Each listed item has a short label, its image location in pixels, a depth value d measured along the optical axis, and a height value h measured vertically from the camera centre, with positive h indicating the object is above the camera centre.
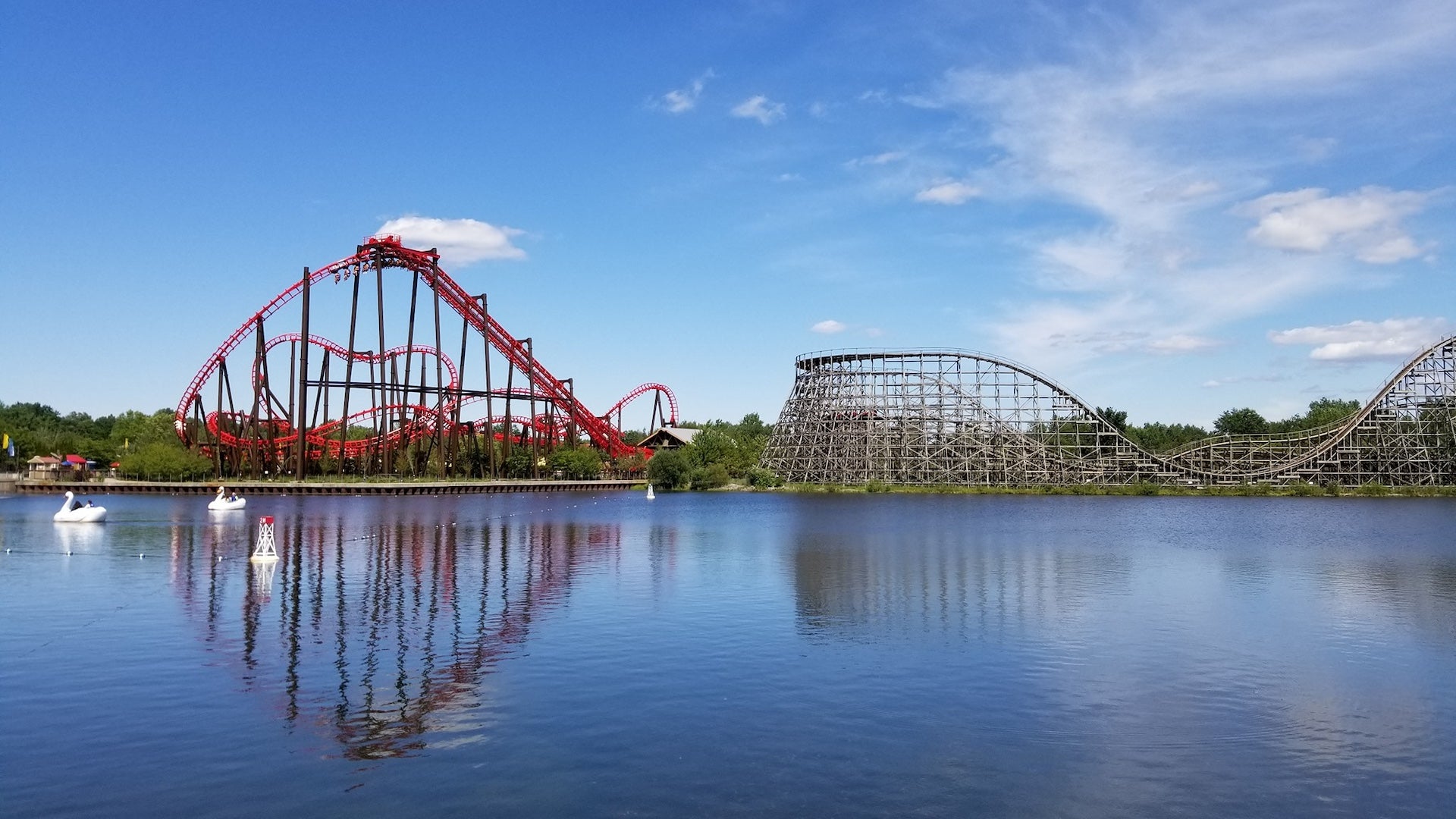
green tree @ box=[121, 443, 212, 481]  65.31 +1.01
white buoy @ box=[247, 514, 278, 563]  24.47 -1.56
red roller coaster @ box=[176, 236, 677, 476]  60.66 +4.39
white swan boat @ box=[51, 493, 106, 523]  35.34 -1.03
